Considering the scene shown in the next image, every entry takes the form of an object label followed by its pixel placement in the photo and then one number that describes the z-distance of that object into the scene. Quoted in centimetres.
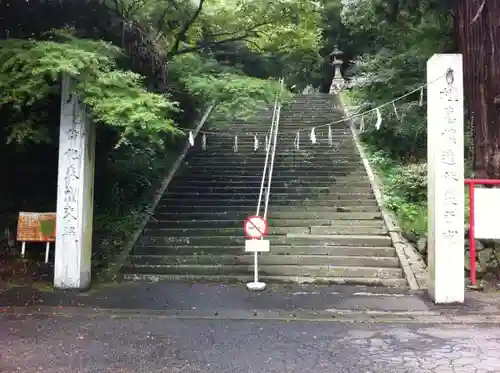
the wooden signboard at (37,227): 940
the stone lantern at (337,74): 2420
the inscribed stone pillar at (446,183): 772
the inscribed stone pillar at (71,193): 850
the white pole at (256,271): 877
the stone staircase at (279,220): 954
